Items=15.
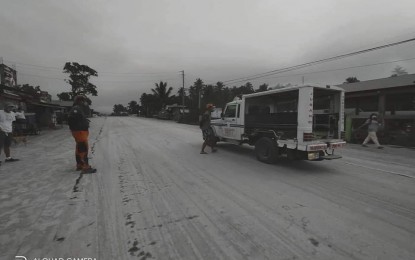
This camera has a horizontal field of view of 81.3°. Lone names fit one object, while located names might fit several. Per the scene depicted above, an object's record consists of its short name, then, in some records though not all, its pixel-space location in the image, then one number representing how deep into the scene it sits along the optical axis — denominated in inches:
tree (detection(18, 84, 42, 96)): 2142.2
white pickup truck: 249.4
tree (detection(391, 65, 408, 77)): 1764.3
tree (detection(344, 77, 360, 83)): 2357.3
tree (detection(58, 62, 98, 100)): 2213.3
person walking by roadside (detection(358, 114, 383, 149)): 445.2
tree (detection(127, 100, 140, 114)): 4968.0
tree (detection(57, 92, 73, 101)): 2687.0
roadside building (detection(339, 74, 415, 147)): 523.2
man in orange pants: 236.8
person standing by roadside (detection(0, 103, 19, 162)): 276.8
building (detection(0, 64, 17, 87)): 869.2
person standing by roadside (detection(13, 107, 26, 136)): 499.5
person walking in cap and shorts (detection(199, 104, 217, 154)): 364.7
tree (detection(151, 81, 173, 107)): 2554.1
